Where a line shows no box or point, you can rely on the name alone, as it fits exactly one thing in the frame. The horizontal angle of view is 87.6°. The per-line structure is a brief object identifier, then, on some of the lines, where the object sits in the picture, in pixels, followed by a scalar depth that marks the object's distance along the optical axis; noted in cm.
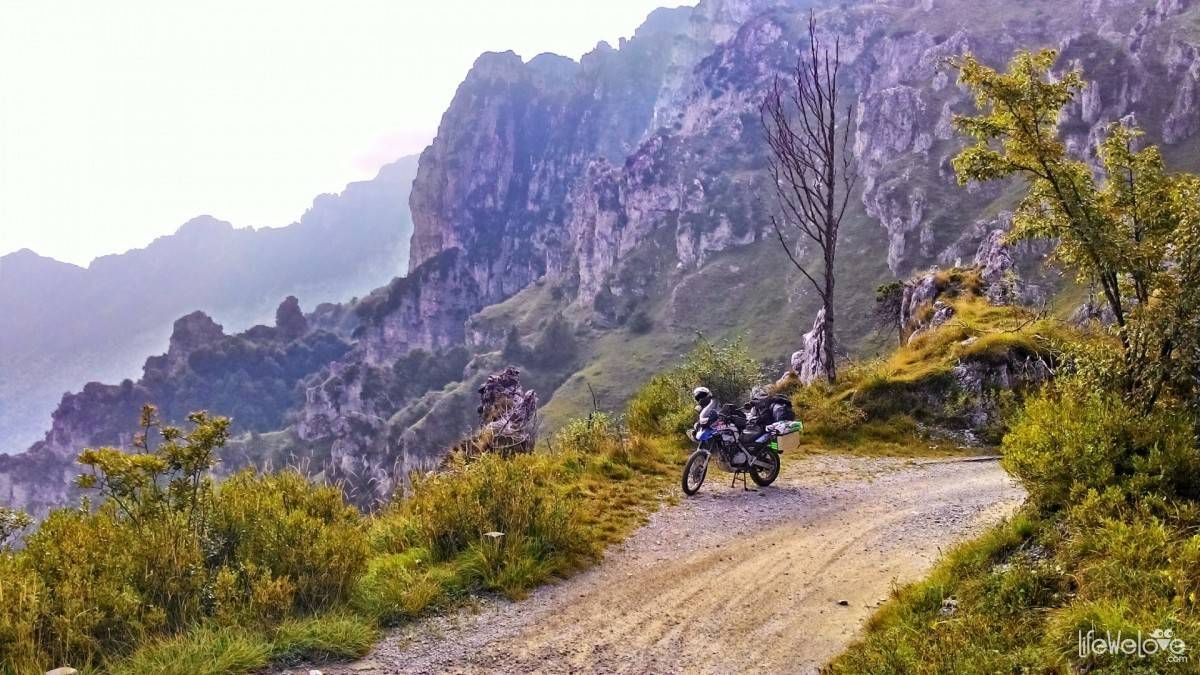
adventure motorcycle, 1269
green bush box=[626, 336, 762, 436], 1731
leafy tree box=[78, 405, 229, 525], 724
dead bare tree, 1952
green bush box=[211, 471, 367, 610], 722
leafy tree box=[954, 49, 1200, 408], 680
